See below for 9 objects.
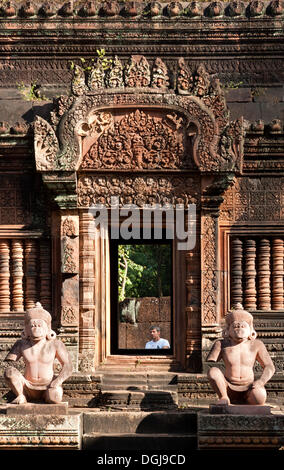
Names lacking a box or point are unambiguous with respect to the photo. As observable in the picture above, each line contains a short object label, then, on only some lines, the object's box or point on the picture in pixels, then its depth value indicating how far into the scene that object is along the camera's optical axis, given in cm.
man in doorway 1517
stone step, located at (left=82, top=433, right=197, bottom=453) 998
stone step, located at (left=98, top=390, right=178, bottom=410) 1127
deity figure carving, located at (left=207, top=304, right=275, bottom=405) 1011
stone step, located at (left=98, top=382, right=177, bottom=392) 1159
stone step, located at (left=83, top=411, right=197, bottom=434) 1026
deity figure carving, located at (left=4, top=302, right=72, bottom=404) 1010
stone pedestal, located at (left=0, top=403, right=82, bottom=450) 981
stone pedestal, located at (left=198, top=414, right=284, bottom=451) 971
